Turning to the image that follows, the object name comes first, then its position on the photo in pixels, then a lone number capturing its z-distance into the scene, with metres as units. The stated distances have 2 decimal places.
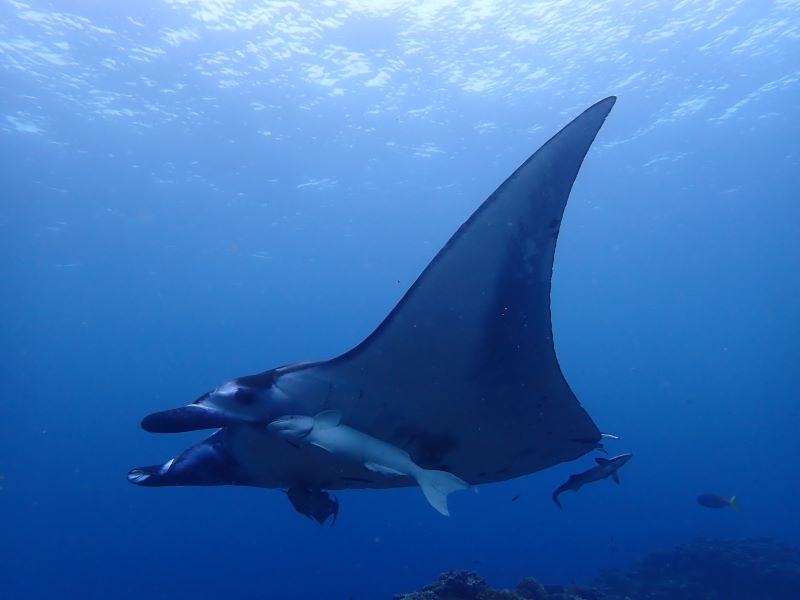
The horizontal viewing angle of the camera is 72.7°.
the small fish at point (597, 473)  6.88
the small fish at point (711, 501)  12.04
